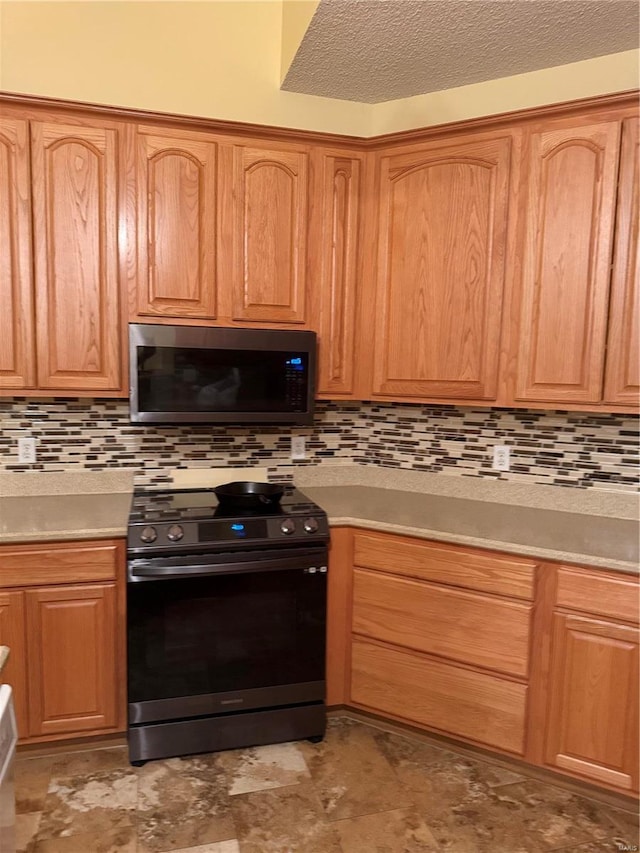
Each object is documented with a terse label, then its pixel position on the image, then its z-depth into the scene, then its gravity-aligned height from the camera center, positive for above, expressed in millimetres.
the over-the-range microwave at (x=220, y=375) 2252 -10
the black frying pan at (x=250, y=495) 2312 -485
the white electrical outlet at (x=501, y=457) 2592 -343
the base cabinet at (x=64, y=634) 2035 -933
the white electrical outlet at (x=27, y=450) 2477 -344
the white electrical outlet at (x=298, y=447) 2832 -348
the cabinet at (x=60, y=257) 2174 +417
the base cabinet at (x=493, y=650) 1913 -960
